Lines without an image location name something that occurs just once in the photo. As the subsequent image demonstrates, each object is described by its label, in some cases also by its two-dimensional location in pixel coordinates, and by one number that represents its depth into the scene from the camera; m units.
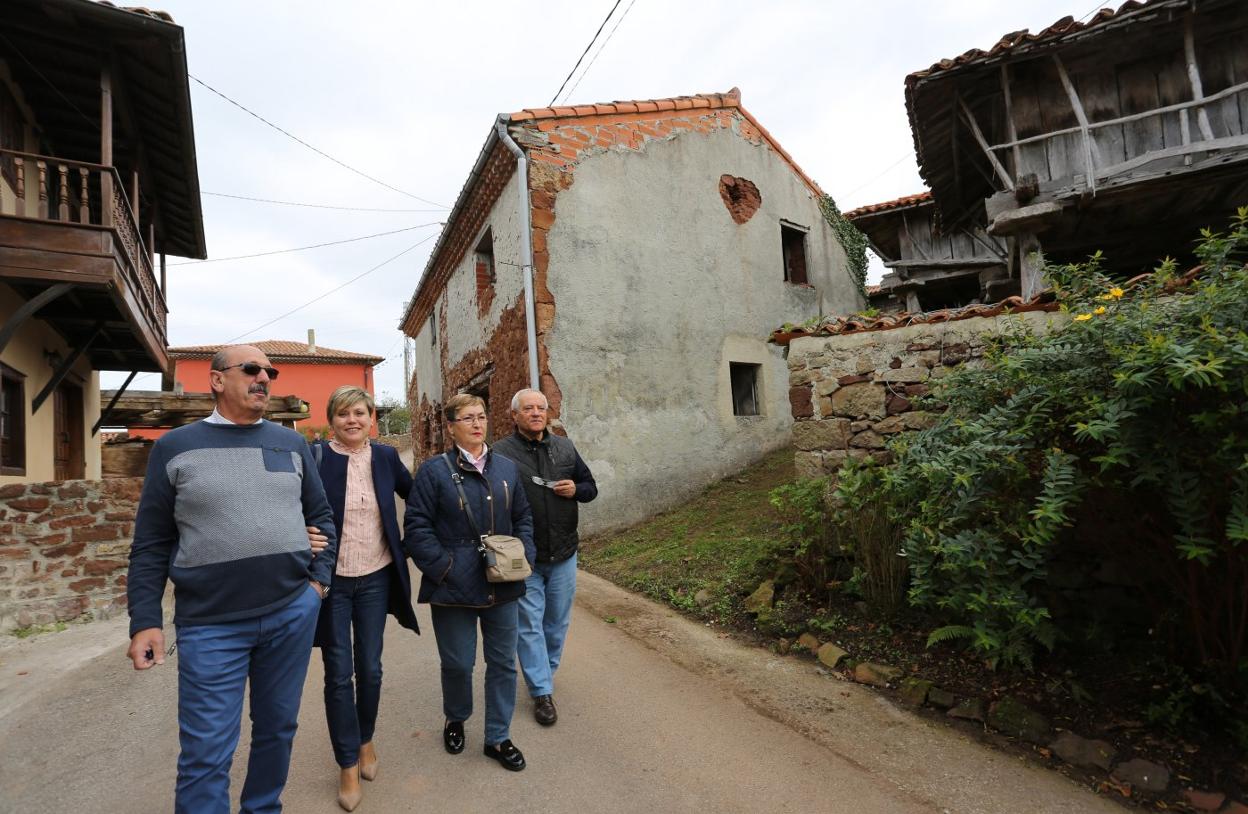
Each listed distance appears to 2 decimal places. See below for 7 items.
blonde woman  2.64
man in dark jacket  3.35
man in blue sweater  2.04
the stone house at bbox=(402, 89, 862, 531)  8.40
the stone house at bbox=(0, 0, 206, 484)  5.52
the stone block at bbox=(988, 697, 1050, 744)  3.02
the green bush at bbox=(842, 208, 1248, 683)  2.46
